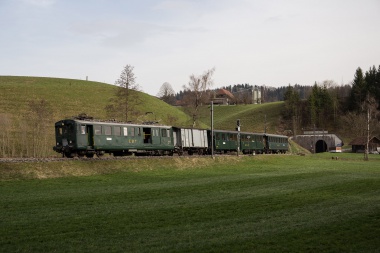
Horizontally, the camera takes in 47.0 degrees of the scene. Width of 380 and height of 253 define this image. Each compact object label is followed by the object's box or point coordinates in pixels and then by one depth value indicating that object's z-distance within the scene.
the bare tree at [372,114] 110.71
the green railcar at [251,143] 60.25
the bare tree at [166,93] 163.94
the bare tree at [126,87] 61.13
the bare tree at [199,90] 82.56
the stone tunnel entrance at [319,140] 112.37
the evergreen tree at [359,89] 127.31
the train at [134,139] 34.31
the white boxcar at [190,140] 47.22
